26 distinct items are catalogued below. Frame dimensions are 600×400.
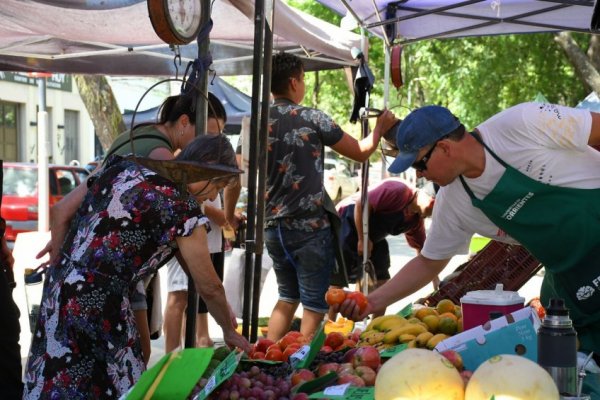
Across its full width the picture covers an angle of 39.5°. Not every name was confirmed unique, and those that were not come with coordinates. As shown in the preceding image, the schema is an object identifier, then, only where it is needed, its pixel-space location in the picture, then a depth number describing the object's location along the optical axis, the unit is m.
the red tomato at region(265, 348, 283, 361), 2.94
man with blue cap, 2.81
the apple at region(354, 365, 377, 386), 2.42
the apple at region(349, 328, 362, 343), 3.19
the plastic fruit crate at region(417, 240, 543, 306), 4.46
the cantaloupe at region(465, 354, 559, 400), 1.84
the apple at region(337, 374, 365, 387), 2.35
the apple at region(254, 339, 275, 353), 3.16
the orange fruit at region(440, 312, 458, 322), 3.13
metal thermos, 2.03
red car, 13.66
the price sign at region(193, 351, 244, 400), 2.15
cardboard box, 2.27
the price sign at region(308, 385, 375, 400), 2.18
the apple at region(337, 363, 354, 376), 2.46
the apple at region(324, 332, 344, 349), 3.08
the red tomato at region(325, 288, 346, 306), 3.23
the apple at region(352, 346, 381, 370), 2.55
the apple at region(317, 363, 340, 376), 2.53
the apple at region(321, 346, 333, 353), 2.92
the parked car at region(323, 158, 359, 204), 27.44
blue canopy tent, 13.06
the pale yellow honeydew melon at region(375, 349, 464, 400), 1.93
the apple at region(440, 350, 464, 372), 2.26
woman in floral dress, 2.92
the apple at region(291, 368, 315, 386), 2.45
